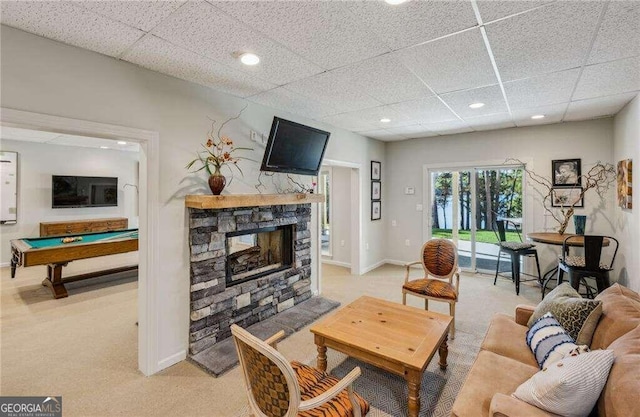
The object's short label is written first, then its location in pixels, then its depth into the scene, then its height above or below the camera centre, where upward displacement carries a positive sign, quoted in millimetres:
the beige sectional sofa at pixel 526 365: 1203 -842
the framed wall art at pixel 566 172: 4344 +595
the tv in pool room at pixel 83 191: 6203 +433
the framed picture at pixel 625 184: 3162 +319
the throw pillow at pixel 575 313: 1811 -652
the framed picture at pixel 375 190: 5801 +434
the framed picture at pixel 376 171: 5750 +807
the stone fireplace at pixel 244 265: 2826 -614
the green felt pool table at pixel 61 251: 3848 -552
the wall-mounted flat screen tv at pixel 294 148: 3086 +715
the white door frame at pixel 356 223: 5414 -203
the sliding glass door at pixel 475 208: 4984 +77
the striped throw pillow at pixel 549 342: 1655 -771
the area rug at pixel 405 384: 2081 -1340
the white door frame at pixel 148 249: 2467 -314
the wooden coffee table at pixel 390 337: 1896 -918
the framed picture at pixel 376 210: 5843 +39
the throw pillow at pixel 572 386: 1236 -730
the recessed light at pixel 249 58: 2223 +1169
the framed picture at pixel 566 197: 4320 +230
